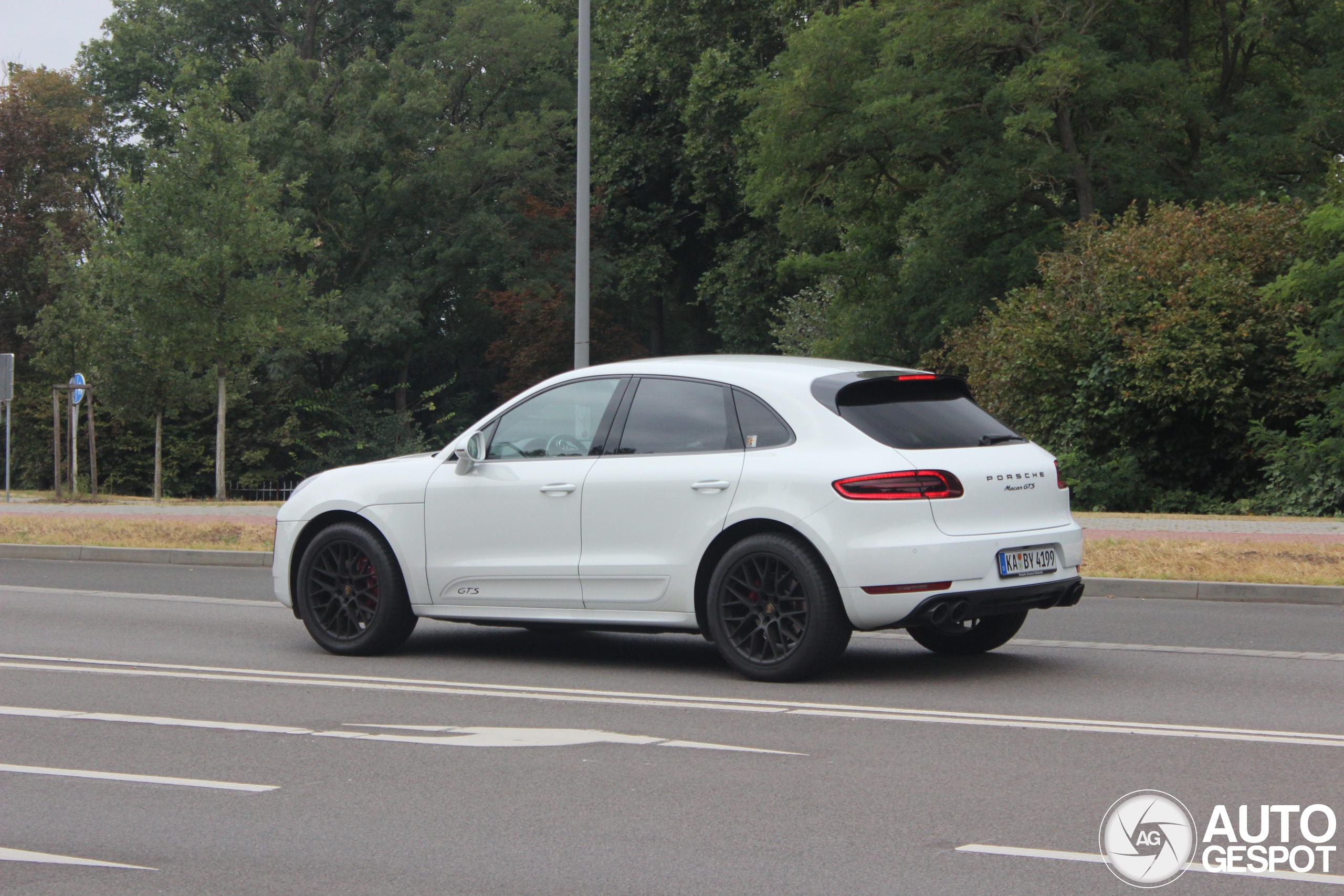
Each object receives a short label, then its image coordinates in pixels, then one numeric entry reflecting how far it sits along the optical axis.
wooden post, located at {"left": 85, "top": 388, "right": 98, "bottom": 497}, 32.80
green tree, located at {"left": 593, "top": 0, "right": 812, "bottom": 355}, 41.91
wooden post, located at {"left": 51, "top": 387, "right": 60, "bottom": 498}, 31.89
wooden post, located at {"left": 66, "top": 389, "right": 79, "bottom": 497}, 30.67
